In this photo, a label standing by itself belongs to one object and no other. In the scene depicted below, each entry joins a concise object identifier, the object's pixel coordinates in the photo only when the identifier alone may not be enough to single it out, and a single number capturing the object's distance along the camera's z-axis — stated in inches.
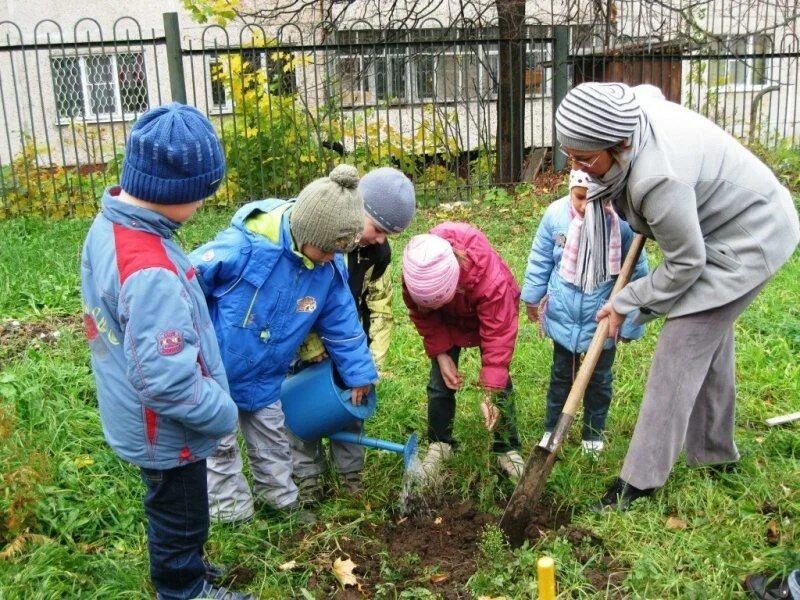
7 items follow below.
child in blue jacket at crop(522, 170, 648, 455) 129.7
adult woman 102.3
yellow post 63.0
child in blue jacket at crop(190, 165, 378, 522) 107.4
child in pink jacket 117.8
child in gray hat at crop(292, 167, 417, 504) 120.4
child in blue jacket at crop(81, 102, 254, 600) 83.0
